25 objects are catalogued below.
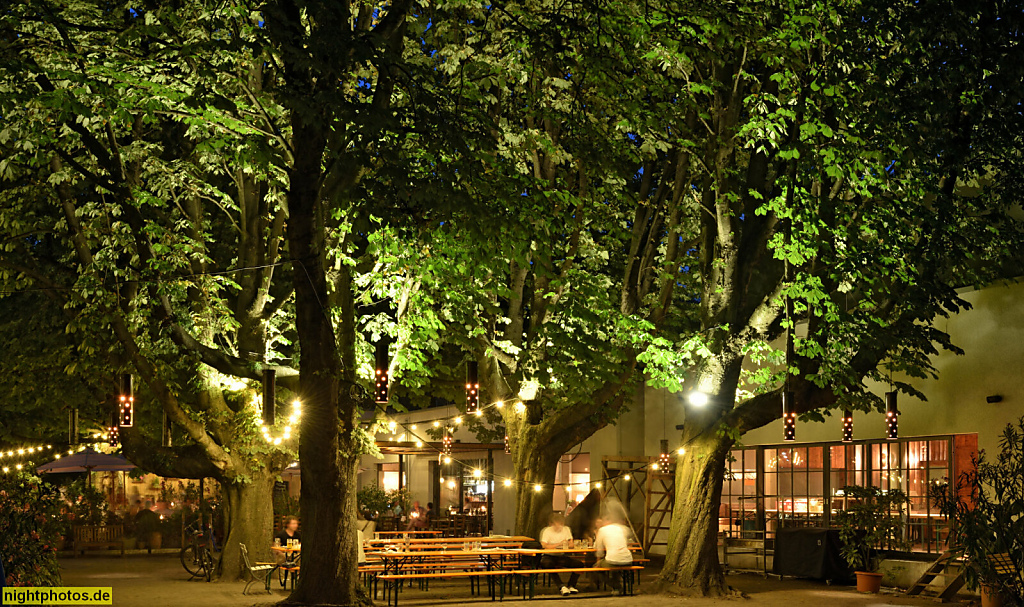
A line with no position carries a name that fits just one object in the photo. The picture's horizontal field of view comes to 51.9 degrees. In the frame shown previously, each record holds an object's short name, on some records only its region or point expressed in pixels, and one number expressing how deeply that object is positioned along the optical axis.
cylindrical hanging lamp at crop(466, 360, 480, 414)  15.38
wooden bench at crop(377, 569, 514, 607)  15.30
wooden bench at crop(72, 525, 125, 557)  29.83
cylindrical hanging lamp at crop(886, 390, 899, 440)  18.03
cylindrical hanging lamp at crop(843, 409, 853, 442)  18.33
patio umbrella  31.58
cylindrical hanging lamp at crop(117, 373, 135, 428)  15.90
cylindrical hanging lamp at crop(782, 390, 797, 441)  15.38
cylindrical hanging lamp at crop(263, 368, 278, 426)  14.50
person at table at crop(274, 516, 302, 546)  19.66
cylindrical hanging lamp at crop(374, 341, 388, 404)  13.97
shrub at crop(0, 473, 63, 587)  11.09
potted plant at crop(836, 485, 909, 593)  18.30
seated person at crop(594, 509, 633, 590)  16.77
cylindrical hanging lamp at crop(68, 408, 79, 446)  20.17
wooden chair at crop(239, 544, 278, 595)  17.64
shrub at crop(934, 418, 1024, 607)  8.81
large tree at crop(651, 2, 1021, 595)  13.27
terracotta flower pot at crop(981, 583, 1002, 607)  14.23
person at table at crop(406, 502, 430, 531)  29.08
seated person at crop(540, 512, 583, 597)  17.81
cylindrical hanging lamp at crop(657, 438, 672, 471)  24.79
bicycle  20.93
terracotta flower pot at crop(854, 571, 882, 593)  18.80
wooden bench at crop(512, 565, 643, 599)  16.84
